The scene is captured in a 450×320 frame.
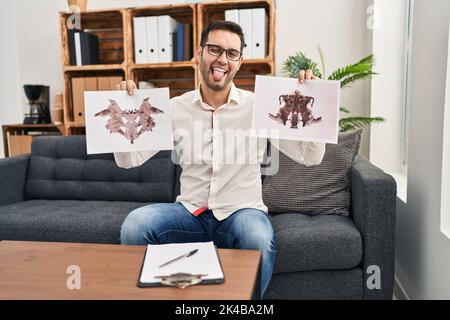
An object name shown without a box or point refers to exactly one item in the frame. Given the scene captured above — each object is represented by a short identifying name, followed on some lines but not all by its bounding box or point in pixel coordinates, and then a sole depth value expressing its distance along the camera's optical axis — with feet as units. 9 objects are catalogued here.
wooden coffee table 2.99
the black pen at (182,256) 3.40
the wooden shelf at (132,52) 8.82
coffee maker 9.93
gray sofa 5.04
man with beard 4.59
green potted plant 7.43
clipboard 3.07
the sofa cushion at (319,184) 5.96
